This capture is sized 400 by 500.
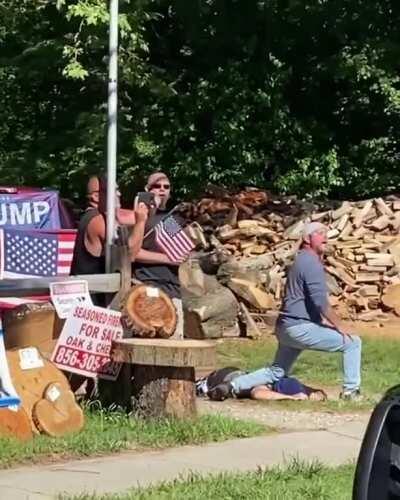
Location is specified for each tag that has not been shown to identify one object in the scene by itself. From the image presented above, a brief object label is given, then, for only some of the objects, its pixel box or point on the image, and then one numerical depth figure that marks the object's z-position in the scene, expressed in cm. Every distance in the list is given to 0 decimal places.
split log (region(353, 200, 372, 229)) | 2005
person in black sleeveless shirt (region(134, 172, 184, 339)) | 1004
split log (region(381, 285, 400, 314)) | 1847
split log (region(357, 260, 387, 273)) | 1886
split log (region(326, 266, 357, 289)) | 1869
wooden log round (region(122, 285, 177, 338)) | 945
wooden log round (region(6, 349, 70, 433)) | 882
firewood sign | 934
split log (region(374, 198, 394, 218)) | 2045
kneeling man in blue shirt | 1055
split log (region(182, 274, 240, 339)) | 1596
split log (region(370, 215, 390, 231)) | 1995
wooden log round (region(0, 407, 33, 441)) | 859
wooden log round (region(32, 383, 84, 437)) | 875
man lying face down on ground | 1071
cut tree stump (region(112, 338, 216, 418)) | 894
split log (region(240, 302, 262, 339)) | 1648
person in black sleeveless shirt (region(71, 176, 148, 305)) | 998
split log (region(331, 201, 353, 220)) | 2054
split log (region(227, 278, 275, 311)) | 1720
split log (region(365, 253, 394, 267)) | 1886
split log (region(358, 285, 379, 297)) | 1864
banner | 1250
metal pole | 982
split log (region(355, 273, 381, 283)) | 1883
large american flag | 1062
